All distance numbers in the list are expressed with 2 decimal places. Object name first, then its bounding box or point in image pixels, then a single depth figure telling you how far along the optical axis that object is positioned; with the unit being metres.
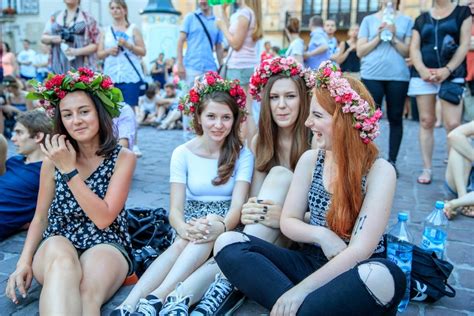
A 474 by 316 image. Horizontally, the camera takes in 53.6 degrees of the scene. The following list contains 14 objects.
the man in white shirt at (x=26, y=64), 15.19
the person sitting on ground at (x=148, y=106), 11.60
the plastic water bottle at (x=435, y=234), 2.96
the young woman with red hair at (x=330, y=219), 2.15
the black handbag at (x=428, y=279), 2.56
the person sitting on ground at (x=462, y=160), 4.38
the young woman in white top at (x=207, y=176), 2.64
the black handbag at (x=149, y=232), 3.09
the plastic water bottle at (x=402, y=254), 2.47
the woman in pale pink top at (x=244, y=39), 5.21
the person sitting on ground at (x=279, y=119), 3.22
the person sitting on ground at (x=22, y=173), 3.61
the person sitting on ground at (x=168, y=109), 10.54
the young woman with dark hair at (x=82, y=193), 2.49
